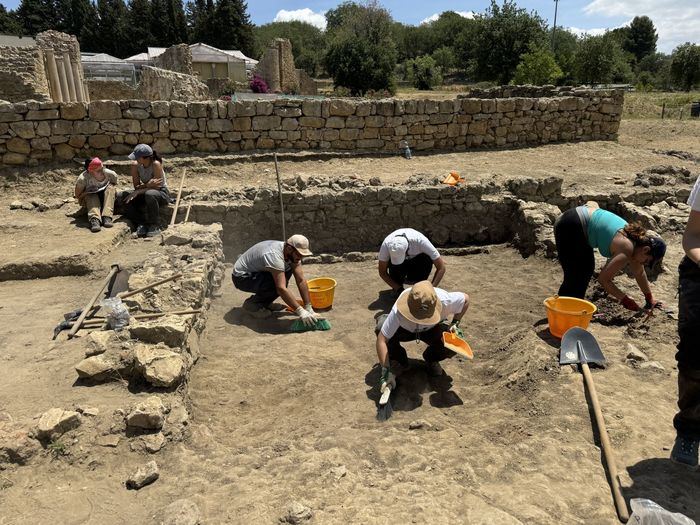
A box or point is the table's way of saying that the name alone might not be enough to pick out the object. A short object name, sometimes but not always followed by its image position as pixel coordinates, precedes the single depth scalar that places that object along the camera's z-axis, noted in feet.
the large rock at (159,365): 12.37
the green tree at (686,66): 115.93
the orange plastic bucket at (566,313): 15.51
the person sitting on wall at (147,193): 25.49
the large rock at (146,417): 10.94
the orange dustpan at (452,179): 29.39
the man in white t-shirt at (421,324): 13.08
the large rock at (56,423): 10.40
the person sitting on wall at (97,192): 25.02
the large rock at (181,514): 8.74
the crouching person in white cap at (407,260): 18.69
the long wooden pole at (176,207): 24.52
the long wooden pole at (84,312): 15.06
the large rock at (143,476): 9.82
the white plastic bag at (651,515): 7.88
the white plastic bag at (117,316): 14.72
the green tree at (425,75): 124.36
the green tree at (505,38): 90.02
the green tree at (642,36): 209.36
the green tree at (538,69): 74.84
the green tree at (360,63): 91.71
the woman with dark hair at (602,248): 15.39
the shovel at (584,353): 12.09
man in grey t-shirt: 18.01
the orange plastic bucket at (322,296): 19.95
